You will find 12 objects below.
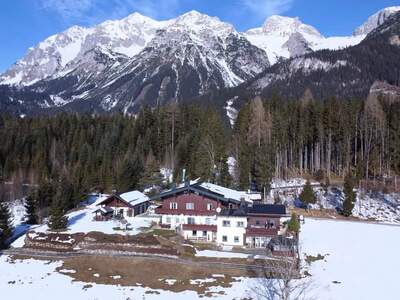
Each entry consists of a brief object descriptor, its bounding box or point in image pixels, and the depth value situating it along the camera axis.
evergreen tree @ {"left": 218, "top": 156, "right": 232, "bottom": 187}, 78.88
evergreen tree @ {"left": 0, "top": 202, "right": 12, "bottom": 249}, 50.72
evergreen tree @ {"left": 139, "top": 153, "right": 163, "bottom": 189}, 83.19
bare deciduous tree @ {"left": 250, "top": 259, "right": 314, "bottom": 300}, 36.00
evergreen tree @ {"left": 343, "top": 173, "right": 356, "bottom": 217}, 66.88
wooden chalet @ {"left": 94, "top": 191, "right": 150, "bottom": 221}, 64.50
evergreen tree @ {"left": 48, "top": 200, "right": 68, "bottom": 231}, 56.38
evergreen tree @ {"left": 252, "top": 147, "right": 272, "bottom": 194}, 76.06
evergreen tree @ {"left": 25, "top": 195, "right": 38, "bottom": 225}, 63.94
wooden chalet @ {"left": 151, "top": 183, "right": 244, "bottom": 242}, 57.28
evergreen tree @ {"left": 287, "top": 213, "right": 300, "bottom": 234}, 52.19
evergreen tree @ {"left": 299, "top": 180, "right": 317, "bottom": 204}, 69.69
